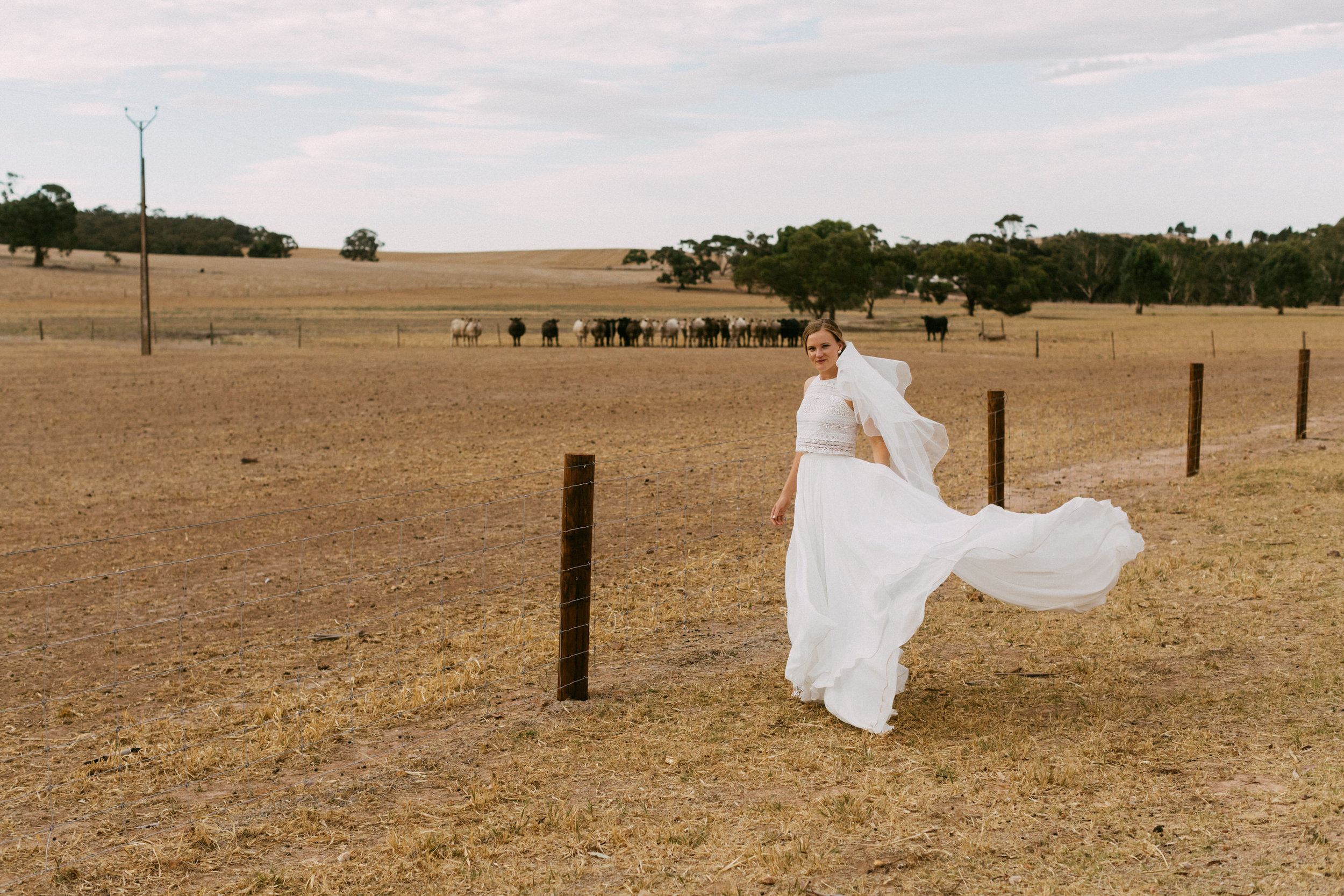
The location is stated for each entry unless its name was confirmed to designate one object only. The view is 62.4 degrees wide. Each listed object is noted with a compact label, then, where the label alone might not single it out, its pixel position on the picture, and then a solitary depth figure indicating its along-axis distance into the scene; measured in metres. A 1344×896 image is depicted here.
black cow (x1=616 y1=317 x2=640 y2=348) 43.41
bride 5.04
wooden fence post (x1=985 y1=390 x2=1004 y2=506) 8.62
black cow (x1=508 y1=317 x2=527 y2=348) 42.25
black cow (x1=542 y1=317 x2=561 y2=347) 43.22
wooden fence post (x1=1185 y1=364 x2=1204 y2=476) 11.55
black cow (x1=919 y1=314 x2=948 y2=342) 47.22
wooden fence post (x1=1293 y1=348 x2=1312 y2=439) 13.73
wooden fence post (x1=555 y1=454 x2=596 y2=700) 5.65
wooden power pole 33.06
